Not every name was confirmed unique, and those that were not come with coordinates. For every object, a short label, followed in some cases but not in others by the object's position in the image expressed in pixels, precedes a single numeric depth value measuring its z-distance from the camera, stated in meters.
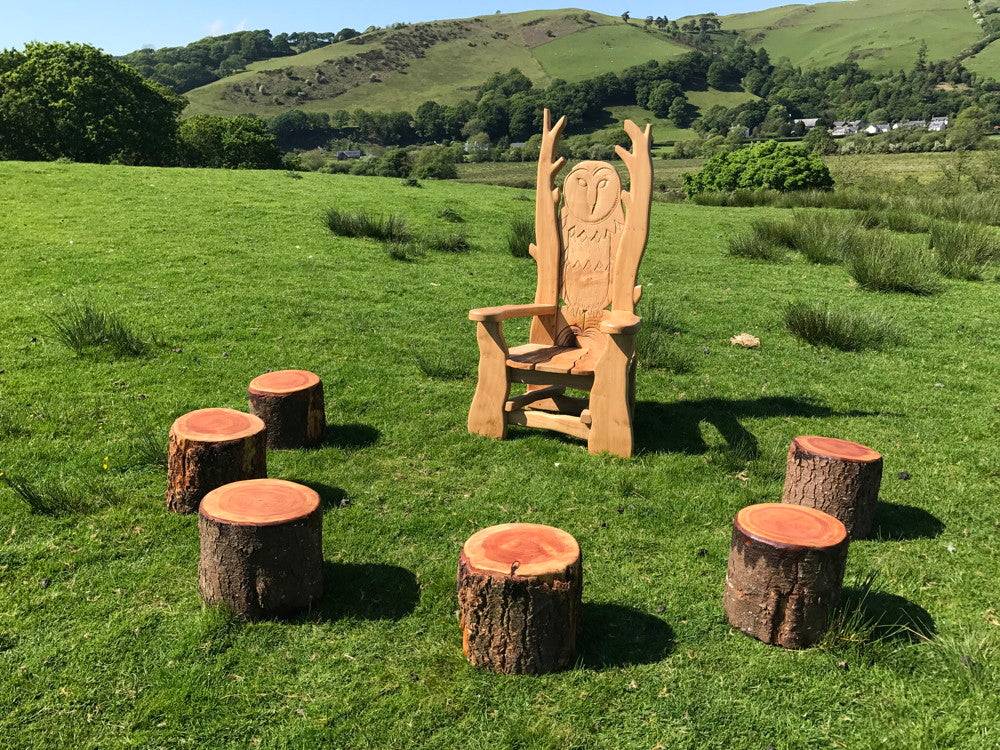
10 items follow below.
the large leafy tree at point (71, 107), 31.33
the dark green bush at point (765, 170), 27.66
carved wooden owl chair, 5.35
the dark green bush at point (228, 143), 41.84
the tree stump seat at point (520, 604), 3.01
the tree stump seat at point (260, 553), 3.32
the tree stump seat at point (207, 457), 4.26
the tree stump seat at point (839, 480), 4.22
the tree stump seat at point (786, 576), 3.16
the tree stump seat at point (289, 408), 5.26
